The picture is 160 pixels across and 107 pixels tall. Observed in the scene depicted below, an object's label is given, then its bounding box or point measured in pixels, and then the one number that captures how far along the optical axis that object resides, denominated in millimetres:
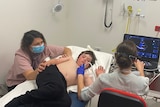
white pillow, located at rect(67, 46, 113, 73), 2418
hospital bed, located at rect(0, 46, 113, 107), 1857
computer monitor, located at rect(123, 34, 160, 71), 2314
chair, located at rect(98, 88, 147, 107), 1385
